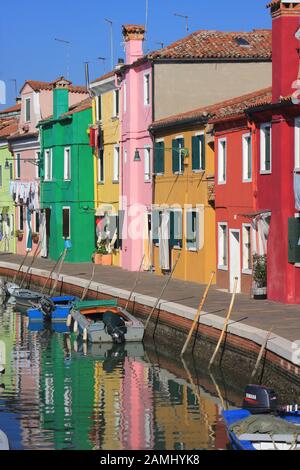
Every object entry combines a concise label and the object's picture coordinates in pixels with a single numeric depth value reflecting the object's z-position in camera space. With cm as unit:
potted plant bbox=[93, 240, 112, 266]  5457
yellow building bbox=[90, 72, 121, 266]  5350
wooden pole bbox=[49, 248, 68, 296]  4741
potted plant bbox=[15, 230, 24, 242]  6775
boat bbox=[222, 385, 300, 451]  2006
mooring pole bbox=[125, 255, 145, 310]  3822
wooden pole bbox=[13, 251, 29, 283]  5466
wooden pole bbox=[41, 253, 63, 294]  4942
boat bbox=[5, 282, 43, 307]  4606
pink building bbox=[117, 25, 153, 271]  4922
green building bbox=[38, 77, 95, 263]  5788
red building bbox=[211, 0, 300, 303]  3381
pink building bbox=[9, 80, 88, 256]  6494
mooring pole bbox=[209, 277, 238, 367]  2884
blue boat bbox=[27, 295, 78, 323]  4225
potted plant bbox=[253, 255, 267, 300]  3550
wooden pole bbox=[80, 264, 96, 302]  4331
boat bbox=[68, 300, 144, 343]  3547
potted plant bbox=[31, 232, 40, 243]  6438
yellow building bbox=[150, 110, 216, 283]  4212
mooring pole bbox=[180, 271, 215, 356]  3100
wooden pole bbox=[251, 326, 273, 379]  2594
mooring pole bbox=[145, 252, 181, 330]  3531
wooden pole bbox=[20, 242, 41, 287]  5327
